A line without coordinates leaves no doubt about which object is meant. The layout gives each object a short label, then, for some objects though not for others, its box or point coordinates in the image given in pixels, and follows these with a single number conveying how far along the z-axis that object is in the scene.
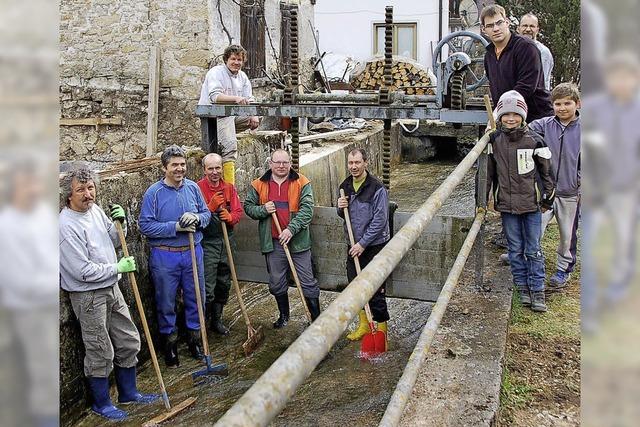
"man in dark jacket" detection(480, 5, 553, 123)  4.72
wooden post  9.48
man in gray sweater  4.46
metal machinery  5.54
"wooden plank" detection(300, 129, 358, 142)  11.70
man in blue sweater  5.37
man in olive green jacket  5.93
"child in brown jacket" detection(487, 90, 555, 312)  4.26
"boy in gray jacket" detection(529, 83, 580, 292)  4.46
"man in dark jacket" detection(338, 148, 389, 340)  5.49
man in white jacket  6.52
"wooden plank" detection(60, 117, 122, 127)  9.84
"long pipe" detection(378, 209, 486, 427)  1.91
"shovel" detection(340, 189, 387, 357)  5.62
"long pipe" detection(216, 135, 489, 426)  0.95
